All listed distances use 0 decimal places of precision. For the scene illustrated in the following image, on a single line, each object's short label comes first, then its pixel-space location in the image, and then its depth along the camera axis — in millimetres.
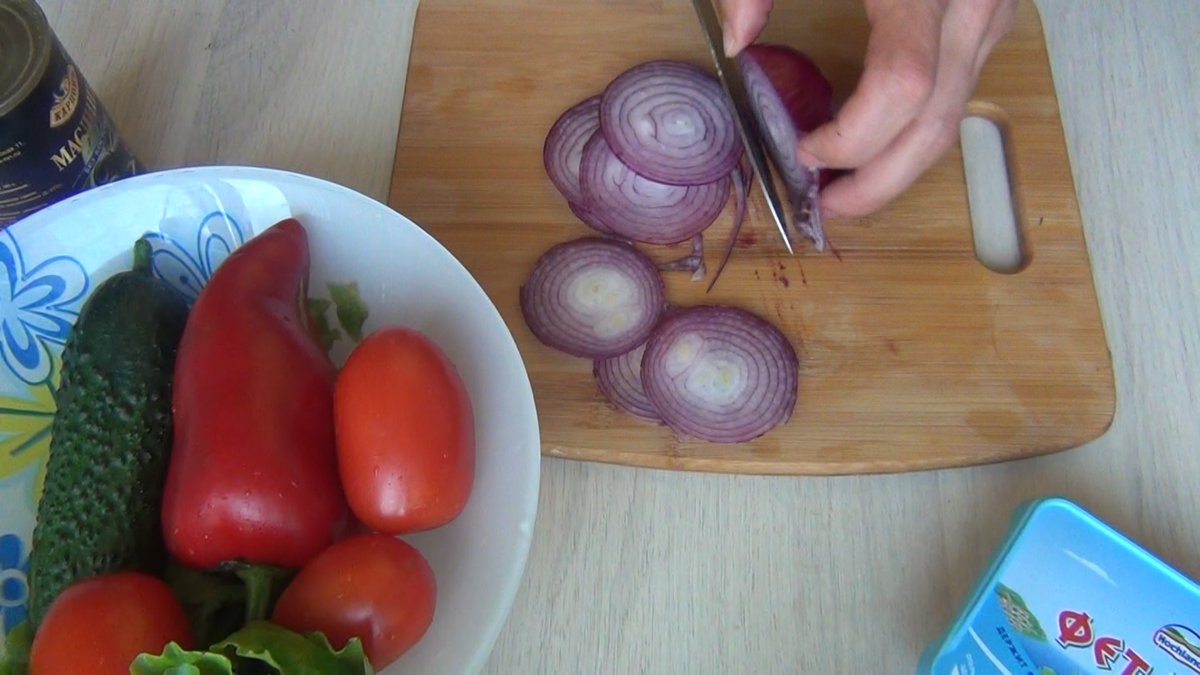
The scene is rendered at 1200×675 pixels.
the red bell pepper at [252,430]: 577
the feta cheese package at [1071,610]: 658
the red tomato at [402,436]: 577
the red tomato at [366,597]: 534
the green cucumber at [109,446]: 580
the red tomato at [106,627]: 500
